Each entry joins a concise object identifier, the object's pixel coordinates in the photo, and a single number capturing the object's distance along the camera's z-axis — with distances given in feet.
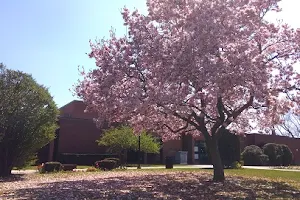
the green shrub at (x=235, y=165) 68.08
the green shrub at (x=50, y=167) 59.09
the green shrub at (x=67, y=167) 62.50
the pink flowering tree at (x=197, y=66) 30.06
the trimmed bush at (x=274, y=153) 95.97
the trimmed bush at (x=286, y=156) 98.50
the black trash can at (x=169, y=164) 69.37
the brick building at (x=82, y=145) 95.56
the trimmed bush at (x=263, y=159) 90.43
